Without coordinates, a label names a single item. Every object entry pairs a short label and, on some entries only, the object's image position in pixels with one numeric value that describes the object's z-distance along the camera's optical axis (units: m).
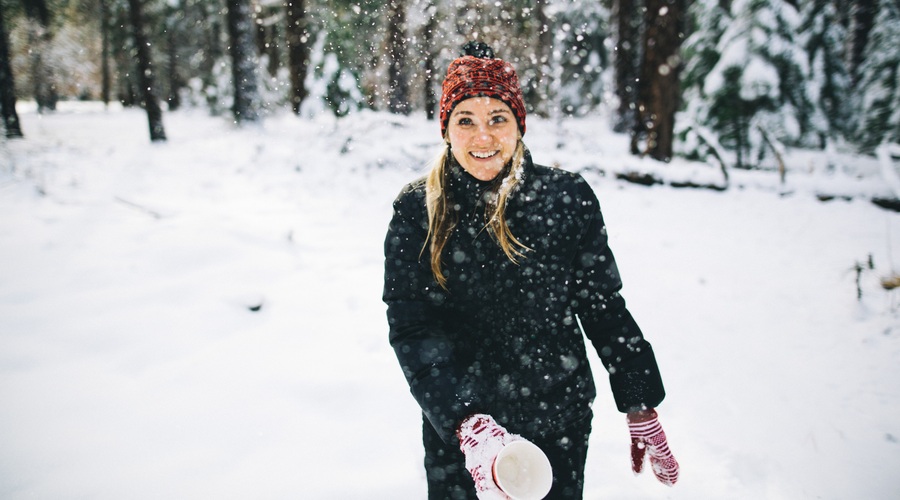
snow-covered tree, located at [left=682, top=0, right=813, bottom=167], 10.60
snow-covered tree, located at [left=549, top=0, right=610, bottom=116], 22.28
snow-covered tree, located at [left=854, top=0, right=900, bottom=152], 9.63
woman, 1.57
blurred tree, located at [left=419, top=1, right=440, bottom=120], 12.20
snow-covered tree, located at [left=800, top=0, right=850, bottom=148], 11.31
